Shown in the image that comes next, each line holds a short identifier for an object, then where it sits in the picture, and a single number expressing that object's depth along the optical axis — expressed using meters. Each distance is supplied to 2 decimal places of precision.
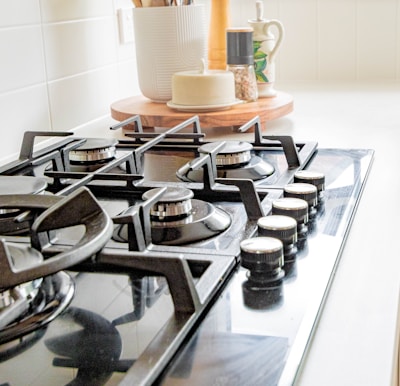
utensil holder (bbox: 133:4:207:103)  1.49
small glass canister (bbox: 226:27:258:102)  1.47
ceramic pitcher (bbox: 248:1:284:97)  1.55
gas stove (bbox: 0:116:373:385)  0.51
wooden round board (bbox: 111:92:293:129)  1.37
